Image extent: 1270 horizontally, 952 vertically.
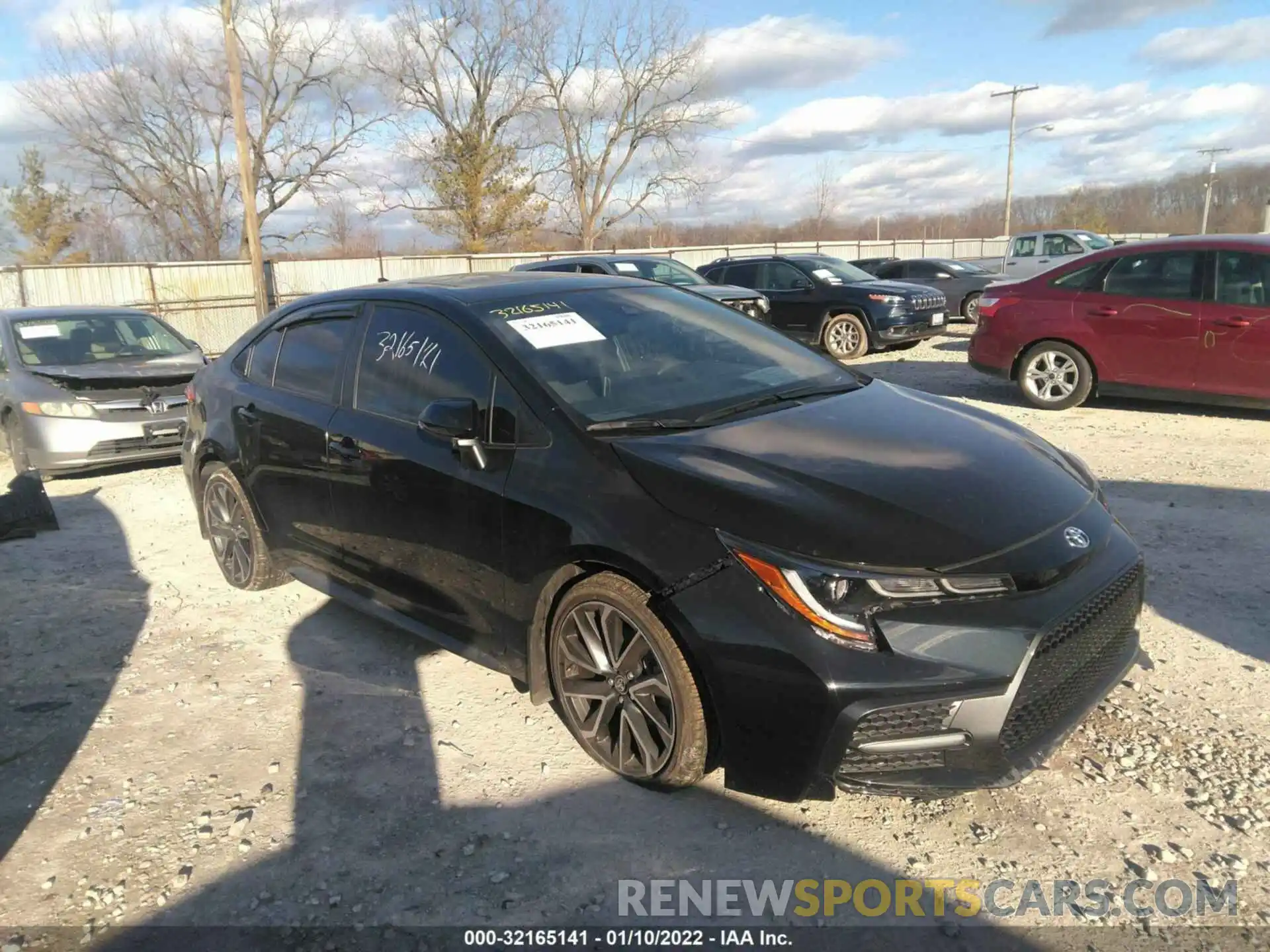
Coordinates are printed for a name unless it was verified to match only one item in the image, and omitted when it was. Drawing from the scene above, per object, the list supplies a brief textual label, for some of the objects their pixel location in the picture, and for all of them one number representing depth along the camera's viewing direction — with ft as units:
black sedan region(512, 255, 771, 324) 39.04
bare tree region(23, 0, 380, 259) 127.42
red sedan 23.49
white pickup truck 62.59
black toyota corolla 7.73
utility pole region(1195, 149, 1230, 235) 176.14
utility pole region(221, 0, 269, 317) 59.16
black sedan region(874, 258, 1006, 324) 56.44
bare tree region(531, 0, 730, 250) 141.69
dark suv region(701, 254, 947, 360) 41.47
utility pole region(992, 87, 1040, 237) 155.73
